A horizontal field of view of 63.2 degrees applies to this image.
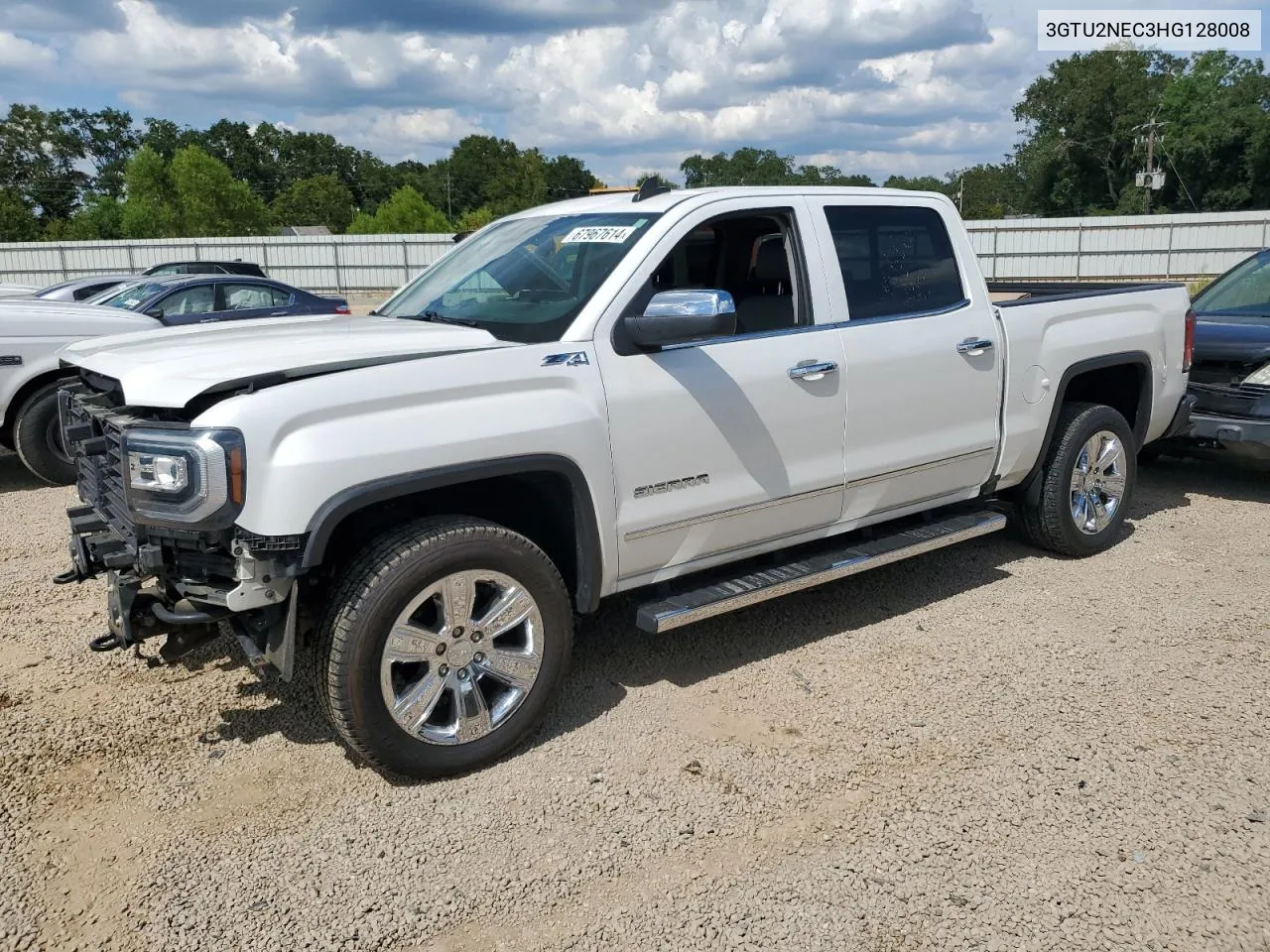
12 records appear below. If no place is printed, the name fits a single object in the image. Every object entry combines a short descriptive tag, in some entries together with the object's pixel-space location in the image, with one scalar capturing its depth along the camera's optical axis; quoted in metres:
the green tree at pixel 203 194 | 49.53
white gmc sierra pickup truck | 3.23
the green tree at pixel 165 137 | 107.06
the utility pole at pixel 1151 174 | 58.38
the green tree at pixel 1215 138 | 61.91
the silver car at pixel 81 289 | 15.42
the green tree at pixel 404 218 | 52.19
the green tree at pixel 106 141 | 103.06
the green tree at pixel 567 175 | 111.75
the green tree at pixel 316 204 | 86.00
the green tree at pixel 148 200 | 49.41
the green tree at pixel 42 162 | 91.88
